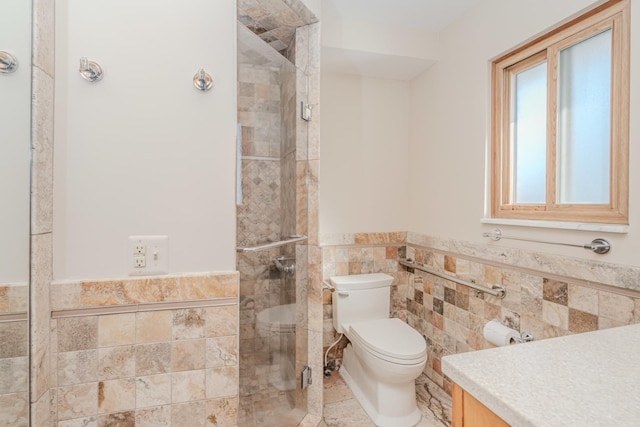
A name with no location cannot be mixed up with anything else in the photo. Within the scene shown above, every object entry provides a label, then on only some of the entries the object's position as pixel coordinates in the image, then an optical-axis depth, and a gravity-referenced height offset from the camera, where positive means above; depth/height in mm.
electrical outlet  1130 -167
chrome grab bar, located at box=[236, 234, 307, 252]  1313 -160
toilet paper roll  1530 -628
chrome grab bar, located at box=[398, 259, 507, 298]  1664 -431
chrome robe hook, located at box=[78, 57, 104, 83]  1063 +499
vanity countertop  459 -303
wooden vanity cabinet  543 -383
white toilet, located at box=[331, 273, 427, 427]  1681 -796
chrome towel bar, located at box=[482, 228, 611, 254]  1201 -133
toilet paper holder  1504 -624
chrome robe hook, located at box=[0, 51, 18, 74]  949 +468
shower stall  1341 -109
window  1236 +442
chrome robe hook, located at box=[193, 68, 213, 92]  1180 +516
